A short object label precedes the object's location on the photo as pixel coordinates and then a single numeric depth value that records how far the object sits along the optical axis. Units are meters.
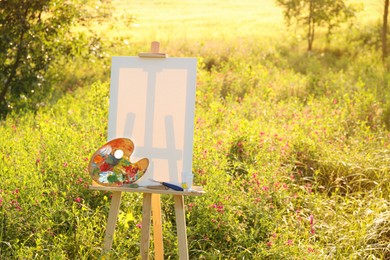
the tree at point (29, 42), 9.10
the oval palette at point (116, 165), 4.22
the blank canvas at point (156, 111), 4.24
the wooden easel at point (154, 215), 4.15
